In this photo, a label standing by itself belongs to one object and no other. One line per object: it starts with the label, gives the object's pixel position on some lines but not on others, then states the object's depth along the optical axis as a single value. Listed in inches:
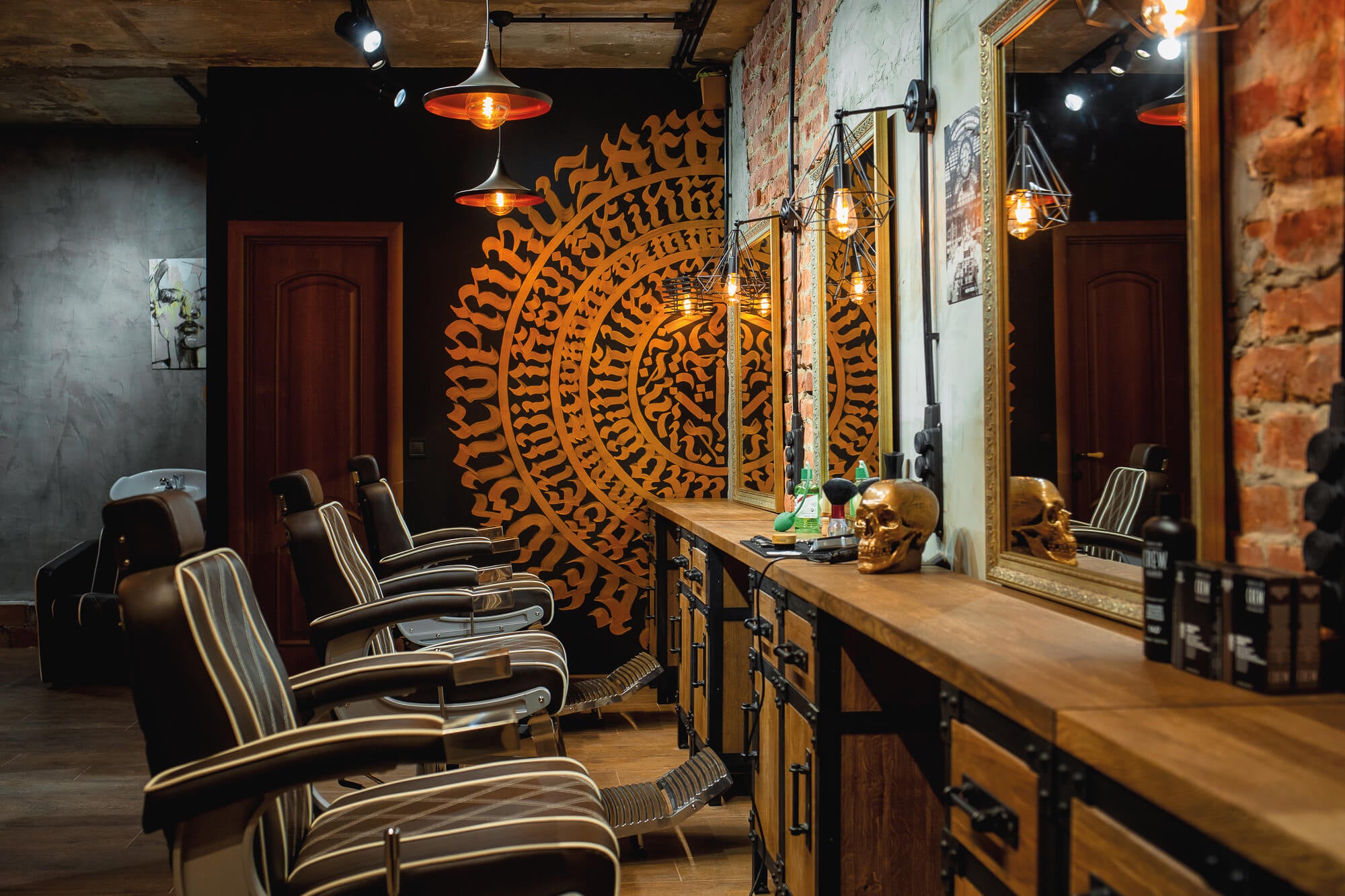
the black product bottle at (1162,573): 54.1
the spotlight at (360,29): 177.5
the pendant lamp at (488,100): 134.7
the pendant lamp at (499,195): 176.9
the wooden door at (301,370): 211.8
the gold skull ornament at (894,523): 90.7
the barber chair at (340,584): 104.5
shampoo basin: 249.9
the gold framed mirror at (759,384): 171.9
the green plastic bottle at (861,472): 125.3
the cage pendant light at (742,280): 179.6
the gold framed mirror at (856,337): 118.0
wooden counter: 32.6
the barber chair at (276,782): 55.5
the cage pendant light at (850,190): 110.6
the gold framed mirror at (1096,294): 59.8
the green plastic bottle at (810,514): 127.6
